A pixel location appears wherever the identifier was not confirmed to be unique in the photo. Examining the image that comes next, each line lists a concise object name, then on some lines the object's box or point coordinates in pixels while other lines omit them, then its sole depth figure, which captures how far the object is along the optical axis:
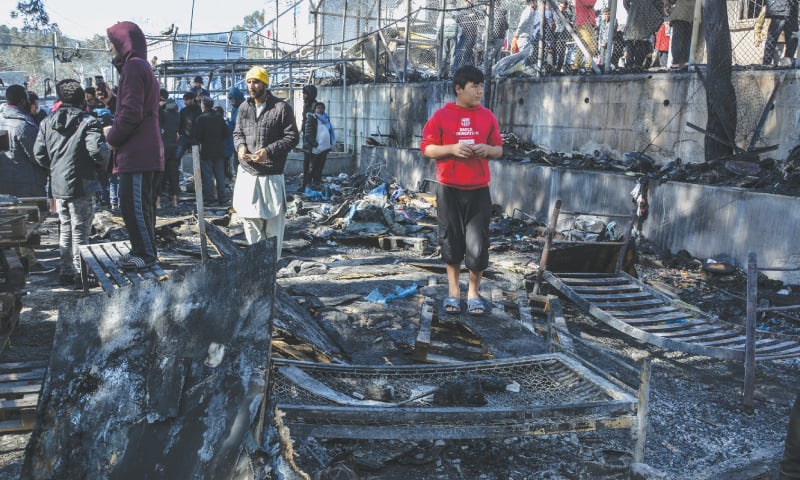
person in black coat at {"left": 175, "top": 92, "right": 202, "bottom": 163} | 11.50
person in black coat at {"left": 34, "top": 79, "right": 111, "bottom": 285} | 5.88
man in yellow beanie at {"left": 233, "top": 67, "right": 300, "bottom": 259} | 5.81
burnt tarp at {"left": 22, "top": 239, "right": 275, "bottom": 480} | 2.27
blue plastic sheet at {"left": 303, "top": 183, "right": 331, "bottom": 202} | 13.30
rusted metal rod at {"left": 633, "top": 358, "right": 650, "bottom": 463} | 3.13
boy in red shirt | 5.05
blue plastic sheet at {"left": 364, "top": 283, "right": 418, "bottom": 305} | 5.98
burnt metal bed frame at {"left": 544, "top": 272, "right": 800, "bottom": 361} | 4.72
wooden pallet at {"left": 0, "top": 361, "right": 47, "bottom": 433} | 3.57
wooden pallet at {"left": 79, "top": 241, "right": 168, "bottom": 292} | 4.85
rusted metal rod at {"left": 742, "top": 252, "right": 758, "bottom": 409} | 4.26
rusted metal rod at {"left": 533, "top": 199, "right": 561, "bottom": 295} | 6.07
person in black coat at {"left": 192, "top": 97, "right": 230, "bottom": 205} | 11.38
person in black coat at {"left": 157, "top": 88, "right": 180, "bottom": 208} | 11.07
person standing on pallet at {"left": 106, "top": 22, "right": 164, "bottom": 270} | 5.11
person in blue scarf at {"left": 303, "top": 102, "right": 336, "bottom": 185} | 14.14
